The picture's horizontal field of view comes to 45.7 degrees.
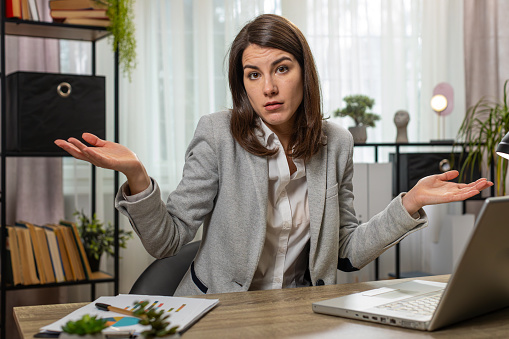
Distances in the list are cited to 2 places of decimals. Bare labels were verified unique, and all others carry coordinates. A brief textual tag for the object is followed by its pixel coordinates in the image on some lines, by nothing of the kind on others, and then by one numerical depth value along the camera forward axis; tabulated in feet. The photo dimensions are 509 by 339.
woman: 4.85
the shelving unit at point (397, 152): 10.43
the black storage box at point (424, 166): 10.30
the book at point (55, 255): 8.34
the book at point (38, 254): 8.25
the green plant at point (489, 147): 9.84
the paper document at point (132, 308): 2.90
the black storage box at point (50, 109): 7.99
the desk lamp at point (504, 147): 3.79
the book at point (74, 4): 8.31
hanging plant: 8.46
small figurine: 10.63
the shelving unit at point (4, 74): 7.92
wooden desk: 2.89
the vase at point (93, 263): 8.85
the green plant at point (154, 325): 2.57
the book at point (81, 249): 8.53
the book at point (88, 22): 8.40
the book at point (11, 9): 7.95
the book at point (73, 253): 8.48
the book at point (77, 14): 8.33
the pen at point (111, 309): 3.13
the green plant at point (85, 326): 2.43
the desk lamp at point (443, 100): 11.11
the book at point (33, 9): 8.18
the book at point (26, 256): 8.16
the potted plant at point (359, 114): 10.32
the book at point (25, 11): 8.10
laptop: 2.68
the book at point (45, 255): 8.29
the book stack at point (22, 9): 7.96
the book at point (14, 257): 8.06
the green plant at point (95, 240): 8.82
